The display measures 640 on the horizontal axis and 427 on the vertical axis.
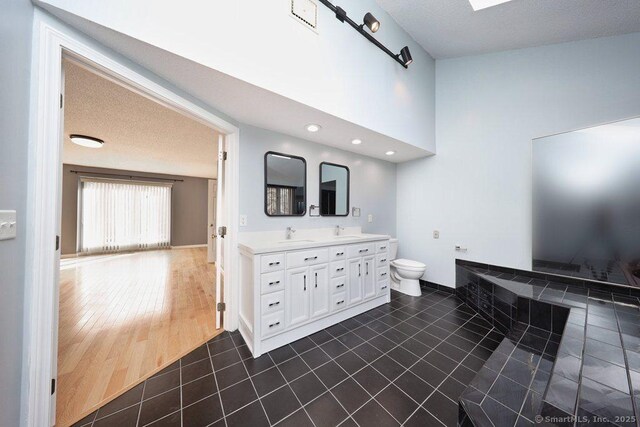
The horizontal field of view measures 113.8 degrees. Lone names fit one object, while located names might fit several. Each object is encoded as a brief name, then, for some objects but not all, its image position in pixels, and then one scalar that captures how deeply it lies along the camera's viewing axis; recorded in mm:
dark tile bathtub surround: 886
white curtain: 5137
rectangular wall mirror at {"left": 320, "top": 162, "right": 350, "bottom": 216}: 2736
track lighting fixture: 1840
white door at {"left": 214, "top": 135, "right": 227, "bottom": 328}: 2074
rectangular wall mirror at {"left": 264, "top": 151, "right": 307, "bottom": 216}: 2285
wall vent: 1618
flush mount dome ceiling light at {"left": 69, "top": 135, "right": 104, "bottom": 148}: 2968
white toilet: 2857
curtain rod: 5011
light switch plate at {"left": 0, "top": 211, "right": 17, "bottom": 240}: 804
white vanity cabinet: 1738
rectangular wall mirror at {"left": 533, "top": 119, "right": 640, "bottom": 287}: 1786
